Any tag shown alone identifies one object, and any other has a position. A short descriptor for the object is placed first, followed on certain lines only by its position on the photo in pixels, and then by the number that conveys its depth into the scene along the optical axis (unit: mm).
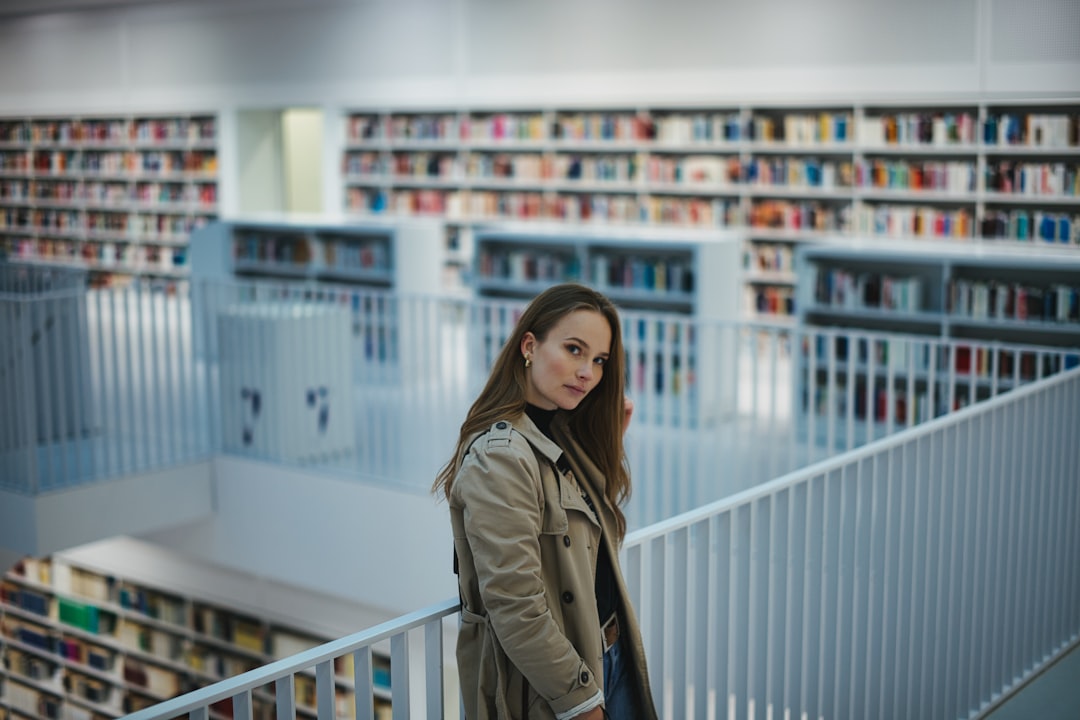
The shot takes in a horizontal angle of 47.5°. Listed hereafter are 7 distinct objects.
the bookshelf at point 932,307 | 7047
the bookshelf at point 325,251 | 9758
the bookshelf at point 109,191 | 13641
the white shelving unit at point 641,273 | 7836
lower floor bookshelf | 8375
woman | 1858
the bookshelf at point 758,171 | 8453
